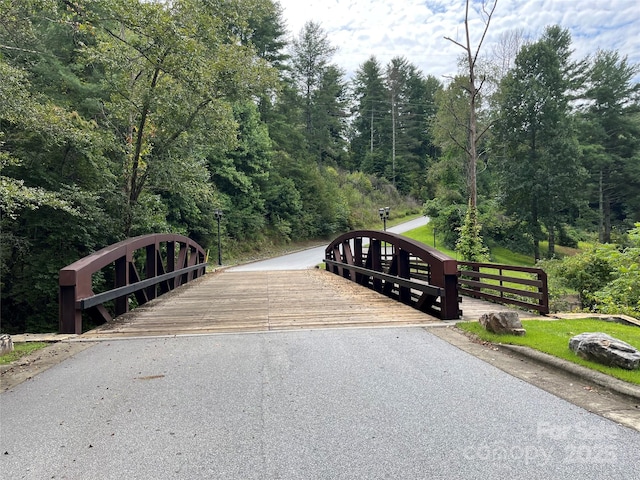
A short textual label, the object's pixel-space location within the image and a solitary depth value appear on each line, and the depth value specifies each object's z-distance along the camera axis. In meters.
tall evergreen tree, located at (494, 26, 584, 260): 26.30
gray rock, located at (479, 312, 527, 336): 4.75
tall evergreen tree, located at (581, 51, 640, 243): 32.94
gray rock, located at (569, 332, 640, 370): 3.41
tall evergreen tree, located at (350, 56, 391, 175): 52.00
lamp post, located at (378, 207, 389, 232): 24.04
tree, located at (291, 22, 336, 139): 40.56
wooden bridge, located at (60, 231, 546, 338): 5.63
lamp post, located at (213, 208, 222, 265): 22.13
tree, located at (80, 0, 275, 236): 8.91
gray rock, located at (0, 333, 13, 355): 4.34
